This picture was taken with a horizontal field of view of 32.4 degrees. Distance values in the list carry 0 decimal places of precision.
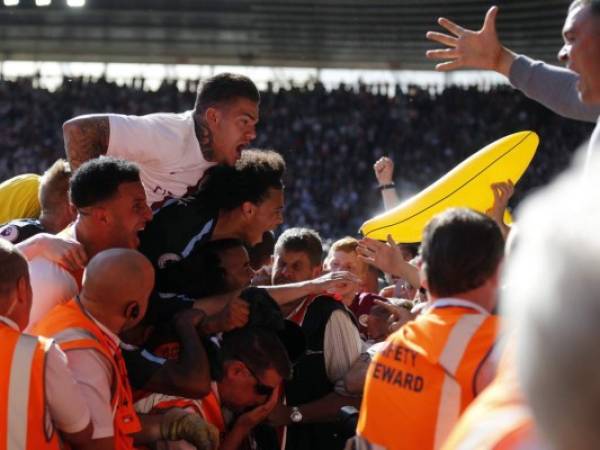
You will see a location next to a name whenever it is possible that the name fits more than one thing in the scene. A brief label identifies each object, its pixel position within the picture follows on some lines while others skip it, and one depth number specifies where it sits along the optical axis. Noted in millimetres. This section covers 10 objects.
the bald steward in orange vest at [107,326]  2949
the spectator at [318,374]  4012
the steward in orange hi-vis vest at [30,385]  2738
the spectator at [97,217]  3275
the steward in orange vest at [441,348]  2238
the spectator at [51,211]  4324
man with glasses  3656
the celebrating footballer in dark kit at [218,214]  3662
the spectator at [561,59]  2752
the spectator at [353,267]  4953
